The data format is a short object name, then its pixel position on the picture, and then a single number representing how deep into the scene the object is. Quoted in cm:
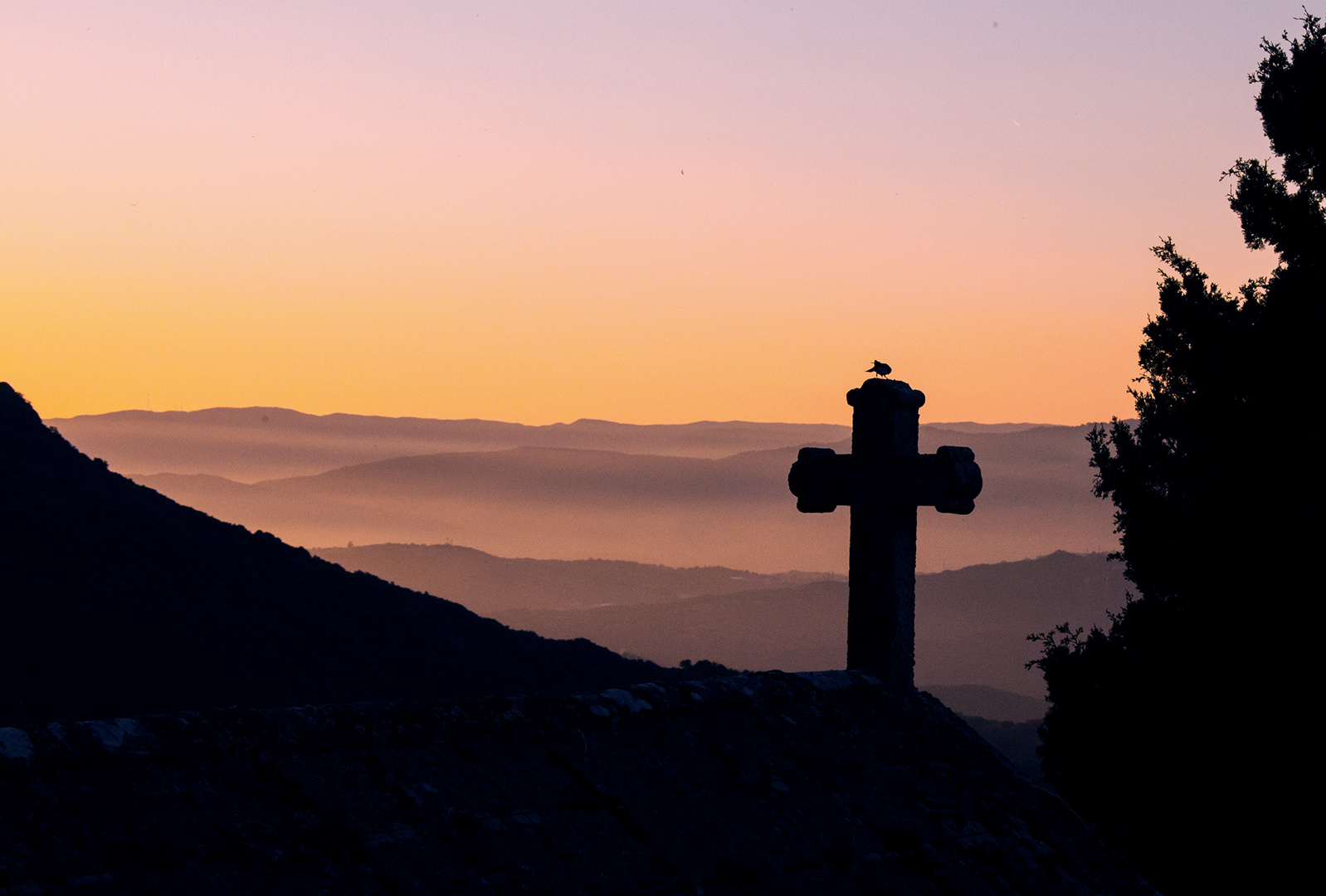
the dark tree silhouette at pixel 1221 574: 3219
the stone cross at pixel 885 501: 1537
